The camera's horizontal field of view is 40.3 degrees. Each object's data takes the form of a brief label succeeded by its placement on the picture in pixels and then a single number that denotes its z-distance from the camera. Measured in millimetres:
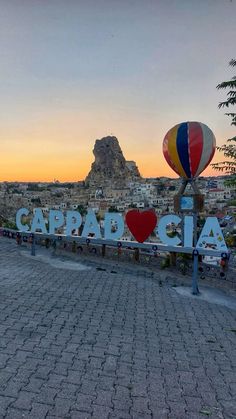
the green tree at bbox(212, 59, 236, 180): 10117
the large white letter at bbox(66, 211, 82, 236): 14070
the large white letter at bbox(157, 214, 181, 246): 11492
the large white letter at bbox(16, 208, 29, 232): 15430
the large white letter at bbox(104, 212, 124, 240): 12852
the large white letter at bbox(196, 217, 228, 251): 10555
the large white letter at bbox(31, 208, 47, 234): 14836
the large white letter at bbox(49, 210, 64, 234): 14516
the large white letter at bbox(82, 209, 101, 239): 13258
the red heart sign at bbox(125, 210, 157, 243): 12070
